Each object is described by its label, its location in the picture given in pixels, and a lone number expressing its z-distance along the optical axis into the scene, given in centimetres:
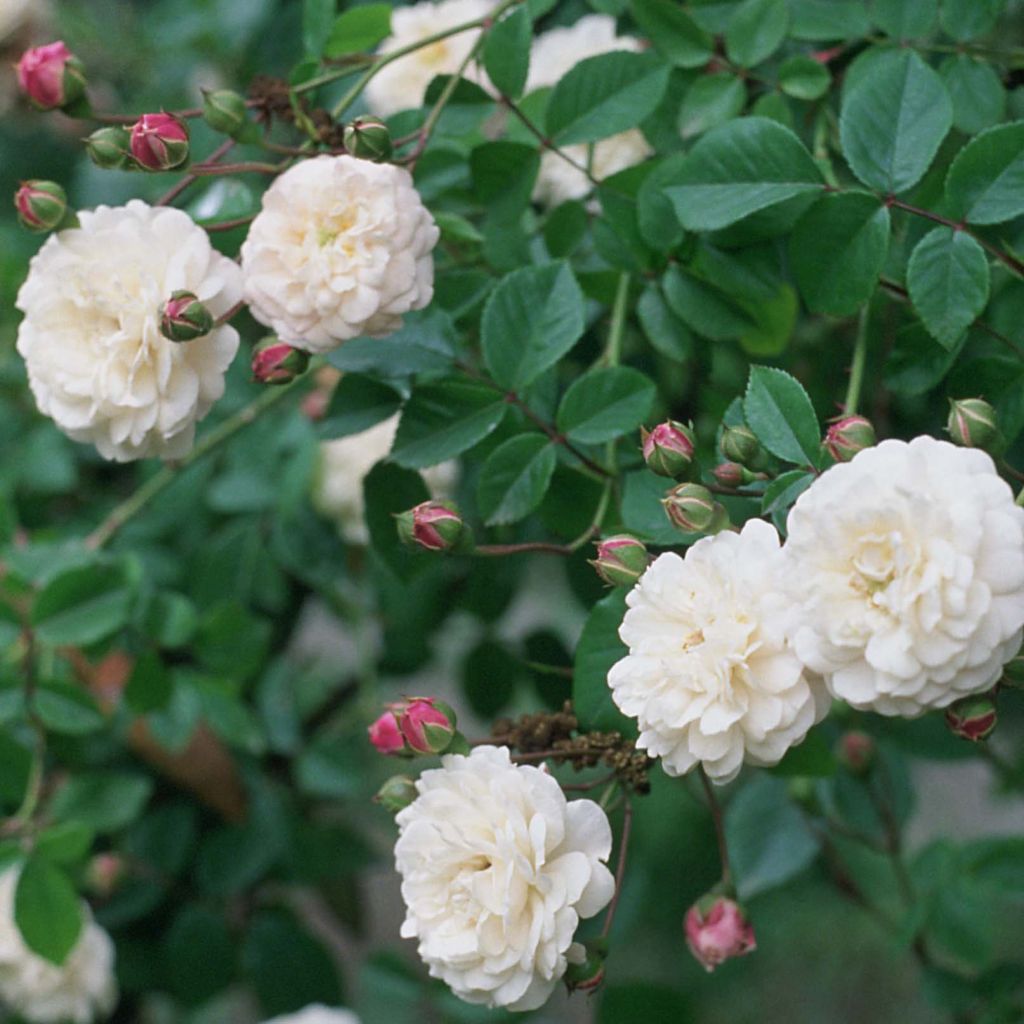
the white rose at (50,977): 87
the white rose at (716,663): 65
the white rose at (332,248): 70
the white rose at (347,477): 90
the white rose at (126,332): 70
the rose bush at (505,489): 66
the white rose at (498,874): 66
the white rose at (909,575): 63
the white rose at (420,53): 82
